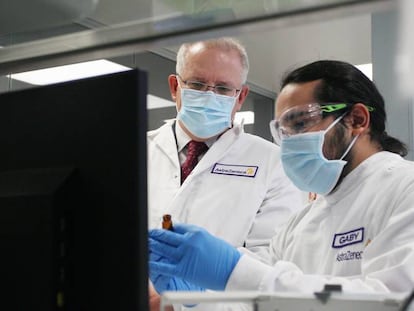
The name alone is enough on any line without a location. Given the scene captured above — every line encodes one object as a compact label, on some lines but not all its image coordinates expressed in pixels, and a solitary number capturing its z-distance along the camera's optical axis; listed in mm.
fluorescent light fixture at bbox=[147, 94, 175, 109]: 4512
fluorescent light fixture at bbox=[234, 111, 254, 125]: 5544
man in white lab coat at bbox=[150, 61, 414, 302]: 1271
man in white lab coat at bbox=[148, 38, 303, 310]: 1929
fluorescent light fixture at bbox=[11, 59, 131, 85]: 2048
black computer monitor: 715
